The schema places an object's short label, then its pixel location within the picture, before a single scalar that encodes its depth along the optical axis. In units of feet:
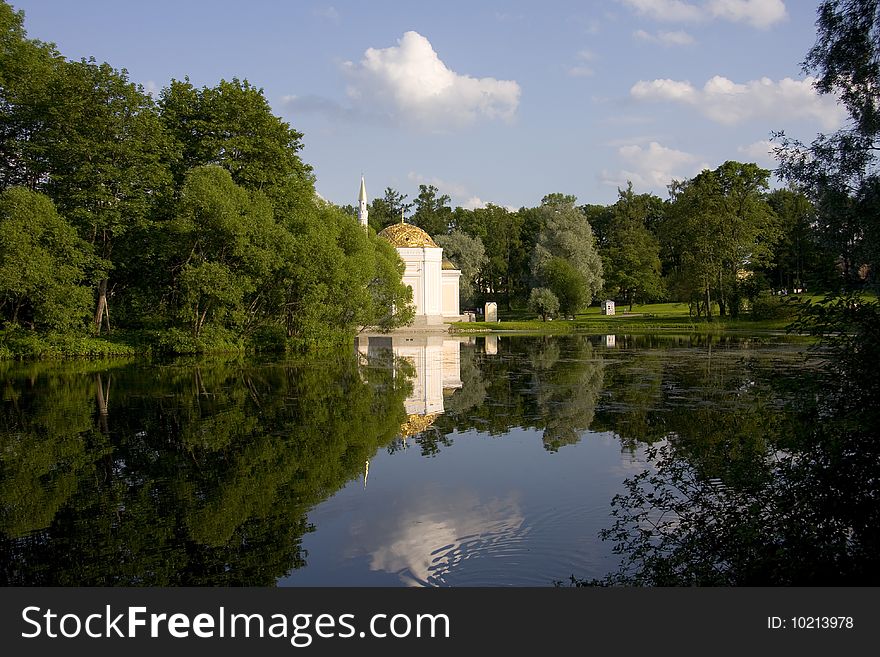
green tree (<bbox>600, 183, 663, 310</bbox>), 245.45
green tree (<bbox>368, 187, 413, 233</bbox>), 318.86
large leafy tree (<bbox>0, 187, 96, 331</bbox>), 96.89
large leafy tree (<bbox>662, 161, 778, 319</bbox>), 181.27
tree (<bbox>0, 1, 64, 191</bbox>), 111.04
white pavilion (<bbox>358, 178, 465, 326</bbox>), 217.77
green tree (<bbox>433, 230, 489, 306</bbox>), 261.85
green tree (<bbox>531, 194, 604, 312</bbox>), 231.71
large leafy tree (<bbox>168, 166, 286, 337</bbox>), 106.01
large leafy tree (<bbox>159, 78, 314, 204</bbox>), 126.41
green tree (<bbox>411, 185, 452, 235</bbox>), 302.45
